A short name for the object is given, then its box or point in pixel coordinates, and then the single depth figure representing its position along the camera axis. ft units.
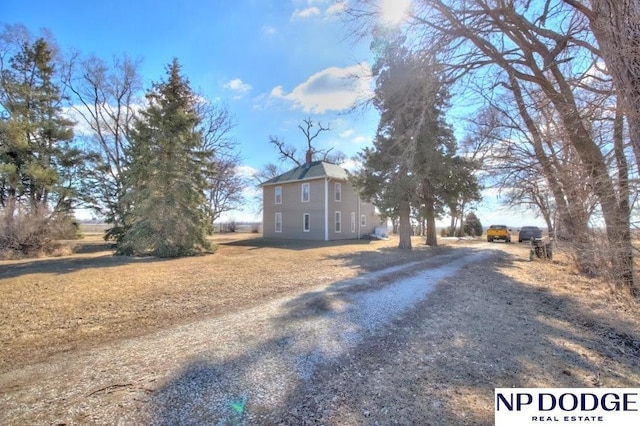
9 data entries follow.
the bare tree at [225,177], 96.02
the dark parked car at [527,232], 93.66
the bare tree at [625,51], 13.00
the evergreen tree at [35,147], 48.47
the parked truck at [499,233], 95.66
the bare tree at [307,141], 119.96
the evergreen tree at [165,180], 44.04
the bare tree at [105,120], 66.54
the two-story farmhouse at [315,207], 77.98
